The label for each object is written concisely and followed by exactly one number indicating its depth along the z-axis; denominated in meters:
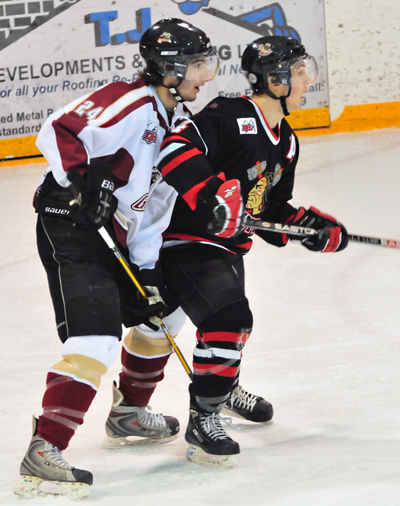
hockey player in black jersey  15.04
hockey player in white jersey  14.90
